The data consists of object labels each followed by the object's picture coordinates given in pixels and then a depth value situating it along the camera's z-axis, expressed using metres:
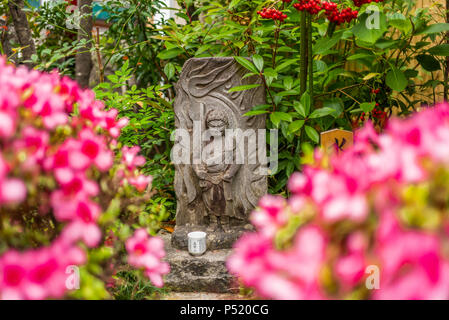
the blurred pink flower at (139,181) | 0.88
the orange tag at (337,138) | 1.49
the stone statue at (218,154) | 1.89
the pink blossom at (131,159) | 0.91
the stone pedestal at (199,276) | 1.71
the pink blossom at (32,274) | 0.49
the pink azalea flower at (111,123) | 0.90
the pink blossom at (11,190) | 0.49
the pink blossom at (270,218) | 0.57
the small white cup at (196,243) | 1.77
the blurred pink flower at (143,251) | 0.74
